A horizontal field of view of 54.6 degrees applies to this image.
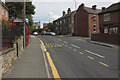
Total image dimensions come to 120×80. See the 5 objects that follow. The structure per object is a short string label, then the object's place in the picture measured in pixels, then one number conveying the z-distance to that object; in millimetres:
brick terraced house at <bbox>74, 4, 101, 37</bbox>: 37375
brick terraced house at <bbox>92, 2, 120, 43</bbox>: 21814
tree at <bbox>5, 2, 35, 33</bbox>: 26234
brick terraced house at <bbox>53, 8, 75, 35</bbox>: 49656
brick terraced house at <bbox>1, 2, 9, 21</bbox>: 24934
